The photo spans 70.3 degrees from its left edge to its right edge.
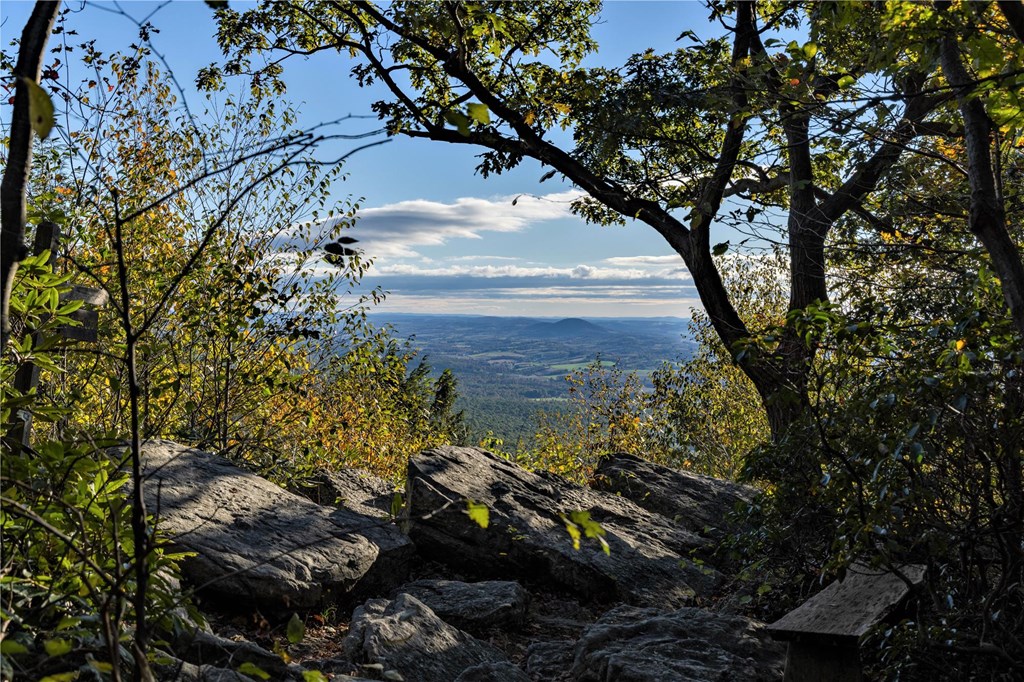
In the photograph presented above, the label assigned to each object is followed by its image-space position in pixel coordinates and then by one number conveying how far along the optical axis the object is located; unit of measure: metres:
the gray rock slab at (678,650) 4.65
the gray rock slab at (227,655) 3.75
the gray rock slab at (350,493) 8.49
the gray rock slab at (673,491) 9.86
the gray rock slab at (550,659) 5.31
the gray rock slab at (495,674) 4.55
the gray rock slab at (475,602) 6.14
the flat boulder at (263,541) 5.22
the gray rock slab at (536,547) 7.33
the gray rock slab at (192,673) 3.15
